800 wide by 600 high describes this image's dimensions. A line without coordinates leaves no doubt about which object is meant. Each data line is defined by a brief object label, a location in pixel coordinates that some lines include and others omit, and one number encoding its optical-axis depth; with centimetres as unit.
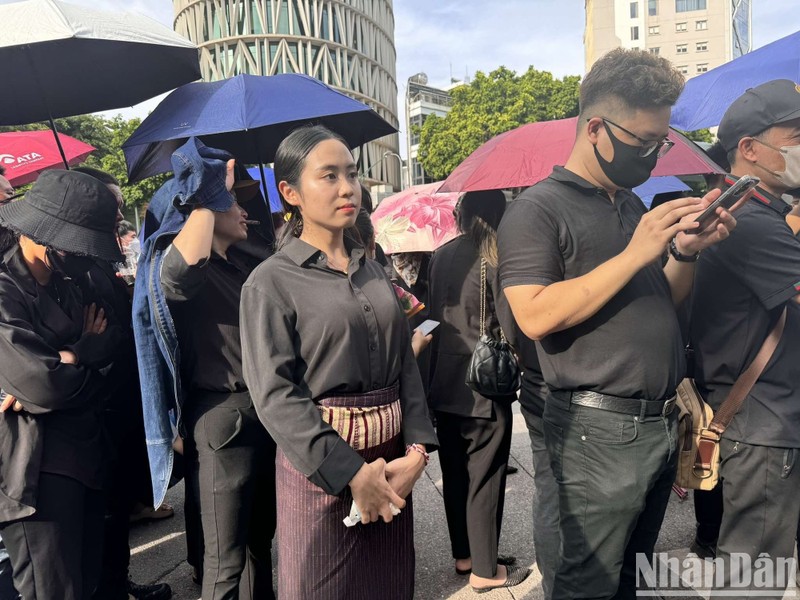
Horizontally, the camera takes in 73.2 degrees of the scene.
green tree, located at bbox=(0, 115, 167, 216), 2185
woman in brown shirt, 152
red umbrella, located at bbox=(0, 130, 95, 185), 427
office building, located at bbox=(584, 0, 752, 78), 5681
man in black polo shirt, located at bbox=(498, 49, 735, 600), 162
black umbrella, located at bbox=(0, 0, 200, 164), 225
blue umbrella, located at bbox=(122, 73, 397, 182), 250
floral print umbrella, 396
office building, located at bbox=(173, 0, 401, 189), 4472
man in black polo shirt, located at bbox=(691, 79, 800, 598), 185
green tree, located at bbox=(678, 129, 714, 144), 2966
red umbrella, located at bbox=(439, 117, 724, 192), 277
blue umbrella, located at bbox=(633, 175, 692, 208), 468
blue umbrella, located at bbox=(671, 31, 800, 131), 321
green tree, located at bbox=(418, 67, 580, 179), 3166
